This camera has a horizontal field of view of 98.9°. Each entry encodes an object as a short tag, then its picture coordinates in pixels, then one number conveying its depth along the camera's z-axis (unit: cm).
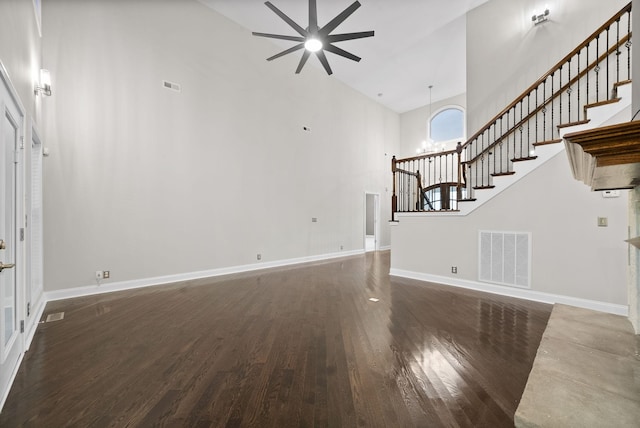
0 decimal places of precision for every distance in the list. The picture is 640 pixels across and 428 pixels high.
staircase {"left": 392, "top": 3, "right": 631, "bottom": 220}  350
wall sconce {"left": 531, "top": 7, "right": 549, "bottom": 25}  471
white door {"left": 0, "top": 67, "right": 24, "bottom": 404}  179
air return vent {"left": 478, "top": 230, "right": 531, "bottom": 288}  401
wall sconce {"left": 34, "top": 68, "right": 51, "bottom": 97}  351
